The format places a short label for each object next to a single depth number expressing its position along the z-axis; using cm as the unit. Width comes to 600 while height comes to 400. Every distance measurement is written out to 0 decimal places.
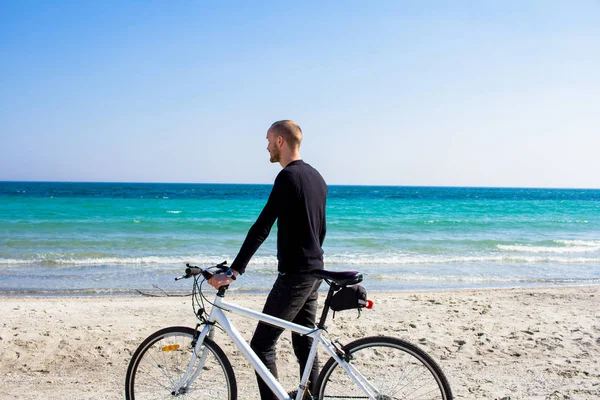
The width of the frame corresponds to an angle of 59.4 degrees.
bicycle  276
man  291
